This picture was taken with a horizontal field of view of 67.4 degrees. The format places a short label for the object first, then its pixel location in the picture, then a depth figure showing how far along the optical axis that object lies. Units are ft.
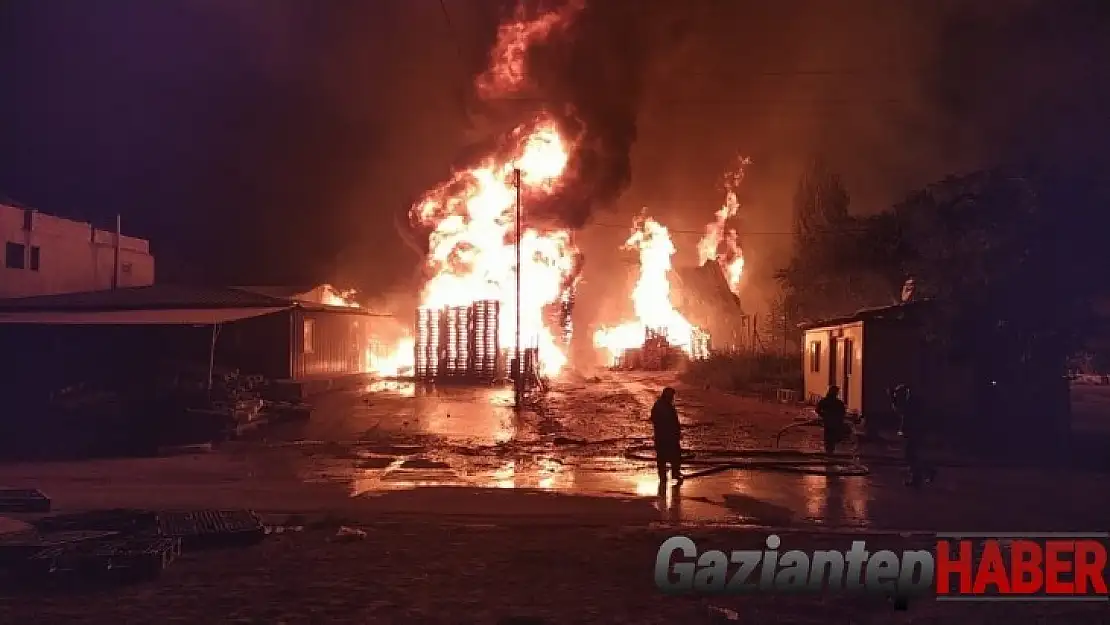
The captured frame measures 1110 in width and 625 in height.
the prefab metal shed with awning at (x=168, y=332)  84.74
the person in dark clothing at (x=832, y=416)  52.95
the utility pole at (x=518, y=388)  91.90
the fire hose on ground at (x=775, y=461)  49.60
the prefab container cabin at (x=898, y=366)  70.03
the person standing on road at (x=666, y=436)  44.14
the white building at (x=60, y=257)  116.78
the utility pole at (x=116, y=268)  137.80
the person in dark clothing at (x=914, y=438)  44.88
